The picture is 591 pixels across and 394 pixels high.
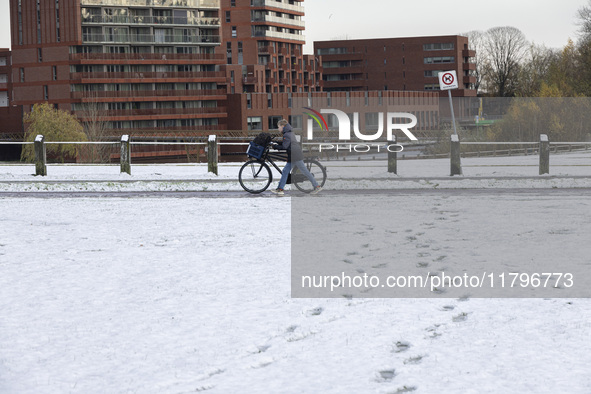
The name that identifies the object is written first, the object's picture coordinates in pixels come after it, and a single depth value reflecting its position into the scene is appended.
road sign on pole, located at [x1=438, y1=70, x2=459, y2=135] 34.97
